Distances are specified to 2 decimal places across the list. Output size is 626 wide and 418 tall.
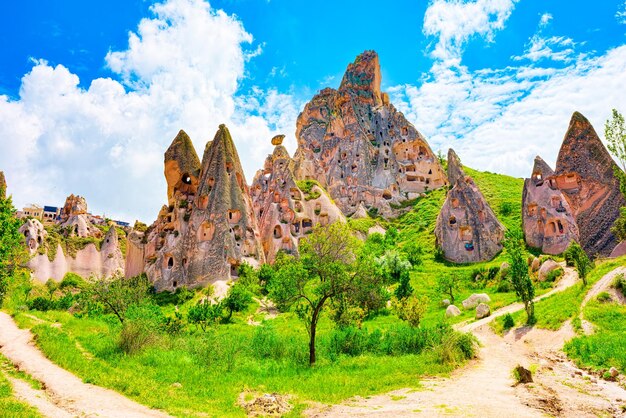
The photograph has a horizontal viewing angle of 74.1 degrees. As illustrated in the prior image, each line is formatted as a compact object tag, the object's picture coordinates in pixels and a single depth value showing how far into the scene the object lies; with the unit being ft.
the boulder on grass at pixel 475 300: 93.30
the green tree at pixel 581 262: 74.69
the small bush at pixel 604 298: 65.55
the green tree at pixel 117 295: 86.99
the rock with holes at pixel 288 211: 170.19
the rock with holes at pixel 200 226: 139.64
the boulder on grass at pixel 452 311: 89.95
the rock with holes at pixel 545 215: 131.95
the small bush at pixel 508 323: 73.50
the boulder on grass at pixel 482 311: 83.92
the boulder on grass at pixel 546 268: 101.65
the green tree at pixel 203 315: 93.76
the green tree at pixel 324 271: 56.70
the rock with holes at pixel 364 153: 229.04
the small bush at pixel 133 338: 56.34
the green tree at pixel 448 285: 105.94
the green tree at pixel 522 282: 72.64
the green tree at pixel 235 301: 106.63
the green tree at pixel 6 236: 80.57
